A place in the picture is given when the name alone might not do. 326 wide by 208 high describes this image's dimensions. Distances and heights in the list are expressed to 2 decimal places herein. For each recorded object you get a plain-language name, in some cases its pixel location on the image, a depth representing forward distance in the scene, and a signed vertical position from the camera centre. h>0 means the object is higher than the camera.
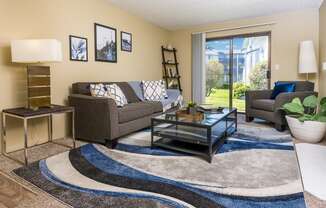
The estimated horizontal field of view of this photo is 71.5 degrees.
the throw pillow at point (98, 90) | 3.16 +0.02
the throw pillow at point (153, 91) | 4.25 +0.00
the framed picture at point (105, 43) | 3.87 +0.85
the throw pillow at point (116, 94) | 3.28 -0.04
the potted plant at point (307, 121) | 2.99 -0.42
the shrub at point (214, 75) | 5.61 +0.39
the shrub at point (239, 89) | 5.38 +0.03
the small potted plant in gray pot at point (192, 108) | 2.85 -0.22
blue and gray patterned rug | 1.66 -0.77
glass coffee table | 2.49 -0.53
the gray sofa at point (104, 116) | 2.83 -0.34
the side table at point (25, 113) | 2.33 -0.23
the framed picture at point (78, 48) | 3.42 +0.67
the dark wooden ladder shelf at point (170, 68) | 5.84 +0.60
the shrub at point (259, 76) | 5.05 +0.32
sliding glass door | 5.05 +0.55
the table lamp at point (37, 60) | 2.43 +0.35
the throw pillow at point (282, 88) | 3.99 +0.04
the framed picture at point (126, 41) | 4.42 +0.98
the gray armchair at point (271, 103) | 3.52 -0.21
